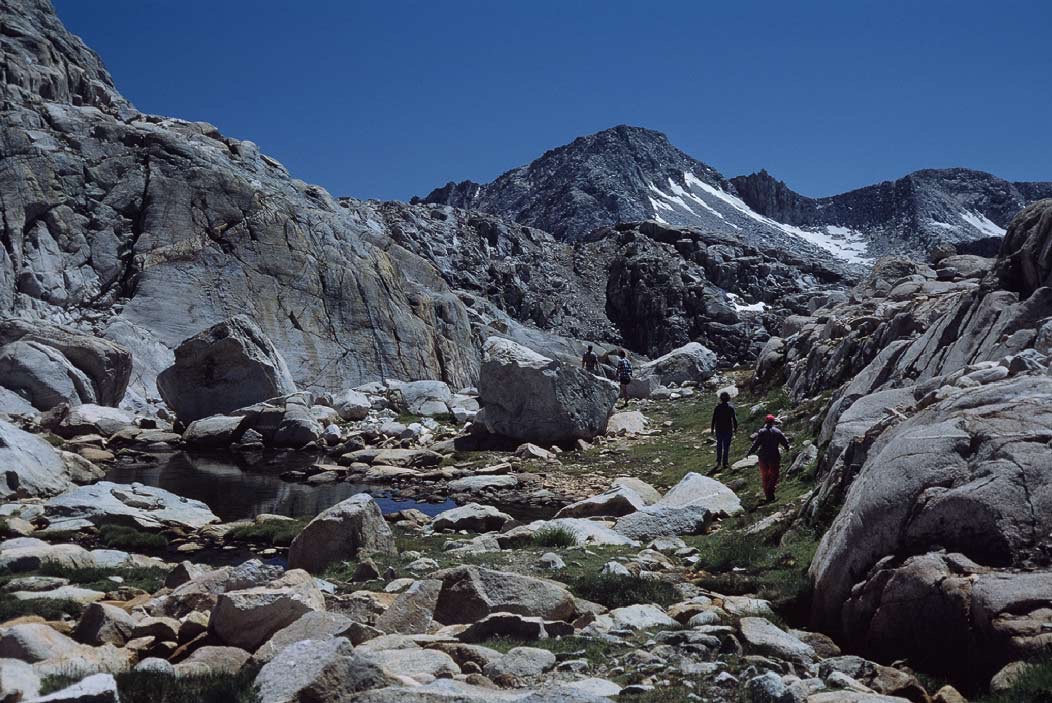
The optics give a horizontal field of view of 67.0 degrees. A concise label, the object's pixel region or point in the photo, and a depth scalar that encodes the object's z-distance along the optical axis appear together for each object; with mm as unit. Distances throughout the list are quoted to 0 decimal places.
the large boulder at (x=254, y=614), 9898
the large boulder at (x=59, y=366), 37312
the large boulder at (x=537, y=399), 35219
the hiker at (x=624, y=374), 47875
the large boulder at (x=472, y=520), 21125
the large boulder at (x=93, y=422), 34875
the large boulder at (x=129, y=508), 20328
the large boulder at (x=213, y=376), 40906
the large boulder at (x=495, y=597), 10906
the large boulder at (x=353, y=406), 44375
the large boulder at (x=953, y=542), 8203
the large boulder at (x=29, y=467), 22203
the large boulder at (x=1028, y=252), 19922
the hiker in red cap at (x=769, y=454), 19719
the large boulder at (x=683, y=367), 60312
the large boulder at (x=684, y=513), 18734
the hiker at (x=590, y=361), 45344
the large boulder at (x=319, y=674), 7289
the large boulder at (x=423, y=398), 46469
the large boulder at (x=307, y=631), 9250
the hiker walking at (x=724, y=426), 25734
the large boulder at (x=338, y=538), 16016
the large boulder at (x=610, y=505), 21125
